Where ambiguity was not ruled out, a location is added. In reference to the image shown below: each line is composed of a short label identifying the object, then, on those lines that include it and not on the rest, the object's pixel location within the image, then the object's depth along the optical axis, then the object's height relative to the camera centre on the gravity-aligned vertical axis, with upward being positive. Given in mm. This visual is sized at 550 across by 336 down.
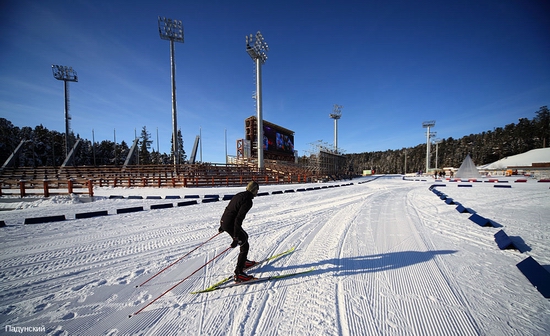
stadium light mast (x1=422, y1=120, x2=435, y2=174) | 58375 +12465
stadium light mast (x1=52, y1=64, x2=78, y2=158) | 32612 +16723
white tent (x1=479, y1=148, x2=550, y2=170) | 45281 +856
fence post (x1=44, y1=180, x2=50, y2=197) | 11430 -1243
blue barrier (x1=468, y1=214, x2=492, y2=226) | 5694 -1804
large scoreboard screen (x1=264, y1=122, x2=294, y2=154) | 40953 +6025
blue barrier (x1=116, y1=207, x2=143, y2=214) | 8228 -1898
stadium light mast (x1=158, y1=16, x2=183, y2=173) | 22812 +16223
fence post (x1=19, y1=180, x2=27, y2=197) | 11600 -1246
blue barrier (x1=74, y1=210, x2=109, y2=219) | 7379 -1863
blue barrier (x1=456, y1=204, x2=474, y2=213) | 7373 -1852
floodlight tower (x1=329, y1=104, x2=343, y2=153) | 56309 +15049
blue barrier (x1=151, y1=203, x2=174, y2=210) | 9162 -1917
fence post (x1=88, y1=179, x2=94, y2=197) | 11305 -1234
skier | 3064 -934
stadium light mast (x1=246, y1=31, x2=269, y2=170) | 27984 +14224
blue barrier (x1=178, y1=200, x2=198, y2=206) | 9936 -1951
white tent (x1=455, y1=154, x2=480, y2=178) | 30422 -1076
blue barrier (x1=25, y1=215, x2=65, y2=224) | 6632 -1842
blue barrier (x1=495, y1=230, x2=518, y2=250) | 4102 -1782
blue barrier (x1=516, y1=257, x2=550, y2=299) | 2684 -1750
